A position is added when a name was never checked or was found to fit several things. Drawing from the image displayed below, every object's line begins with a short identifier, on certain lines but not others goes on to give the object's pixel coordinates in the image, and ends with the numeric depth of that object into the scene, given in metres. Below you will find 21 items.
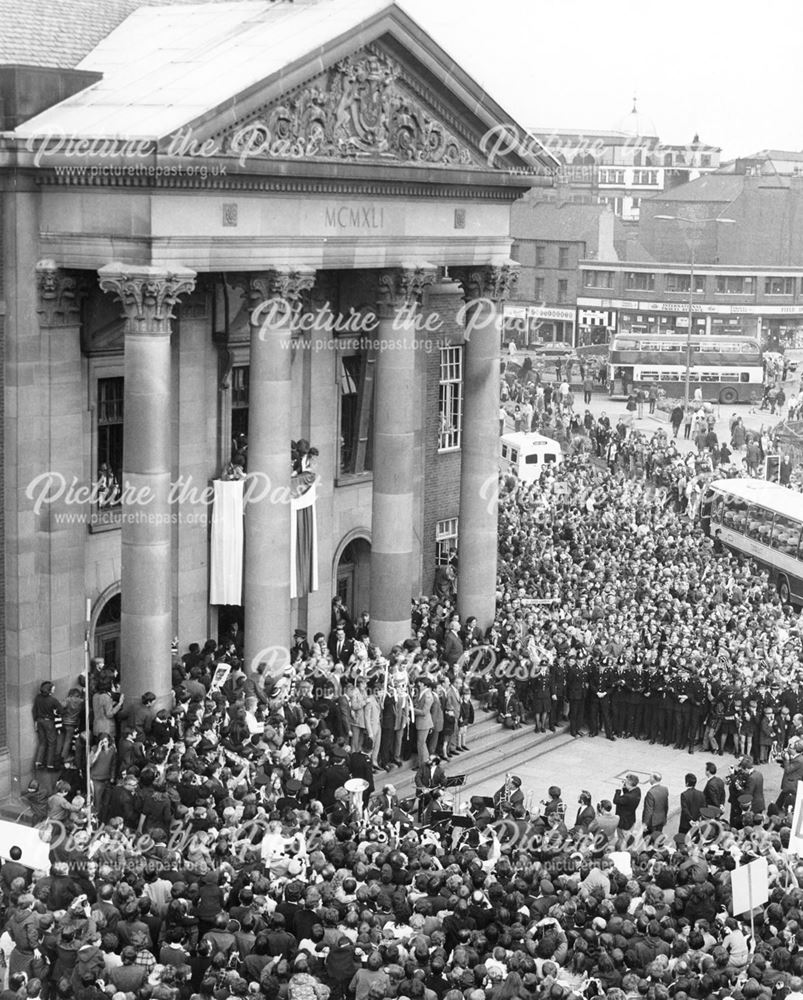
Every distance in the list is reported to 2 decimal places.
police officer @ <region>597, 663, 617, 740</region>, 37.00
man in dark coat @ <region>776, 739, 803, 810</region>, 31.31
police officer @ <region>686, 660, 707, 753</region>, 36.25
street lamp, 116.00
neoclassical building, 29.62
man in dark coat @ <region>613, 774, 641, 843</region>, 28.77
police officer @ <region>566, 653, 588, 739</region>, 37.06
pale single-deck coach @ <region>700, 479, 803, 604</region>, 51.78
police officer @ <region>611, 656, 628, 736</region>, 36.91
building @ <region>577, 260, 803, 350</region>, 115.69
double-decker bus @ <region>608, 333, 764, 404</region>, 94.38
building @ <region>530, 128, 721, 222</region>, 135.88
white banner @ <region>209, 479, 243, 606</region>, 34.06
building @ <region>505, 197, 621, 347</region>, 119.38
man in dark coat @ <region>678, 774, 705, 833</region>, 29.17
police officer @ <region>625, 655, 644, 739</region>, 36.75
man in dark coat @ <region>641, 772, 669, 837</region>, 29.16
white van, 65.00
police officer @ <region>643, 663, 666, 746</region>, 36.62
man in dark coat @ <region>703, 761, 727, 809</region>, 29.92
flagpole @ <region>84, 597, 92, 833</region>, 25.70
